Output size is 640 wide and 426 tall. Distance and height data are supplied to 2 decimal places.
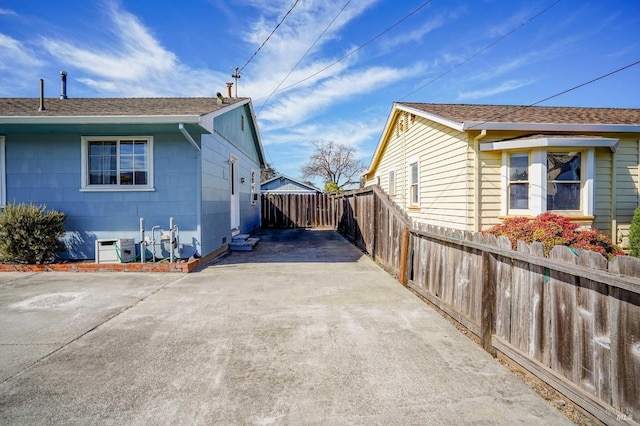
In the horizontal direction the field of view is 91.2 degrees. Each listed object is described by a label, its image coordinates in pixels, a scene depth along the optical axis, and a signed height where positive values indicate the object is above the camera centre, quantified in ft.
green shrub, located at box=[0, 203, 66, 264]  20.22 -1.59
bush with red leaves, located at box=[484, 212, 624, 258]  18.31 -1.57
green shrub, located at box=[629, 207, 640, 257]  22.35 -1.90
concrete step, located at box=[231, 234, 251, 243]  31.81 -3.03
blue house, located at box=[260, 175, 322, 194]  99.35 +7.57
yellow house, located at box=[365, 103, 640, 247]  23.26 +3.23
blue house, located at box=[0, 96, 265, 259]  22.85 +2.08
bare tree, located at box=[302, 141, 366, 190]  142.31 +20.96
